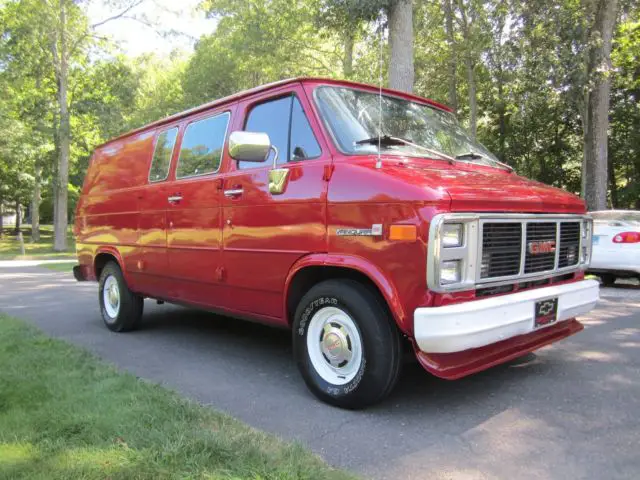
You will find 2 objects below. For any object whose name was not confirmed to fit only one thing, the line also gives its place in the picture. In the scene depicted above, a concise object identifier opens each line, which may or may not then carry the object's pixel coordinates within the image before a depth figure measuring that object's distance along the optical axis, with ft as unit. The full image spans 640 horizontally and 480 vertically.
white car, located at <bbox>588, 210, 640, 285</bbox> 29.84
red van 10.31
